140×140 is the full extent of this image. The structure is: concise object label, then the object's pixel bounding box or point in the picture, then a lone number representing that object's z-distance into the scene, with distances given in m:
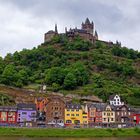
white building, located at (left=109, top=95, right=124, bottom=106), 97.44
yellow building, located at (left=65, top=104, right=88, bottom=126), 82.75
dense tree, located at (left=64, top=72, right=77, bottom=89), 110.06
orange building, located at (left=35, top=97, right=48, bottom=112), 84.94
